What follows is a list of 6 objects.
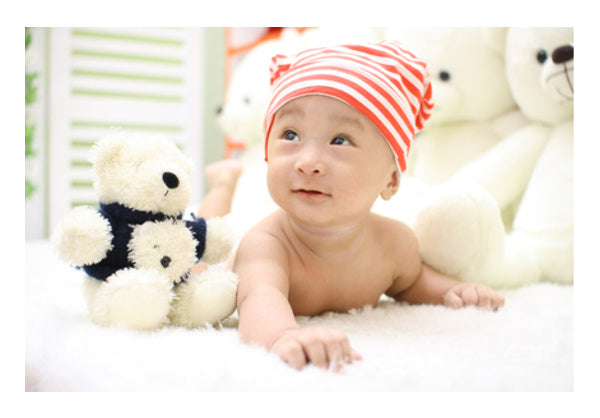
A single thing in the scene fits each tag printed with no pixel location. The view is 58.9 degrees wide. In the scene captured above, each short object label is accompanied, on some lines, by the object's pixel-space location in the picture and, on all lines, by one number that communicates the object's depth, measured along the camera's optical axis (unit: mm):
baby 768
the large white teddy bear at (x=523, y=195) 1005
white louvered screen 1943
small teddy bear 681
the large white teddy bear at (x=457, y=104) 1279
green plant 1712
